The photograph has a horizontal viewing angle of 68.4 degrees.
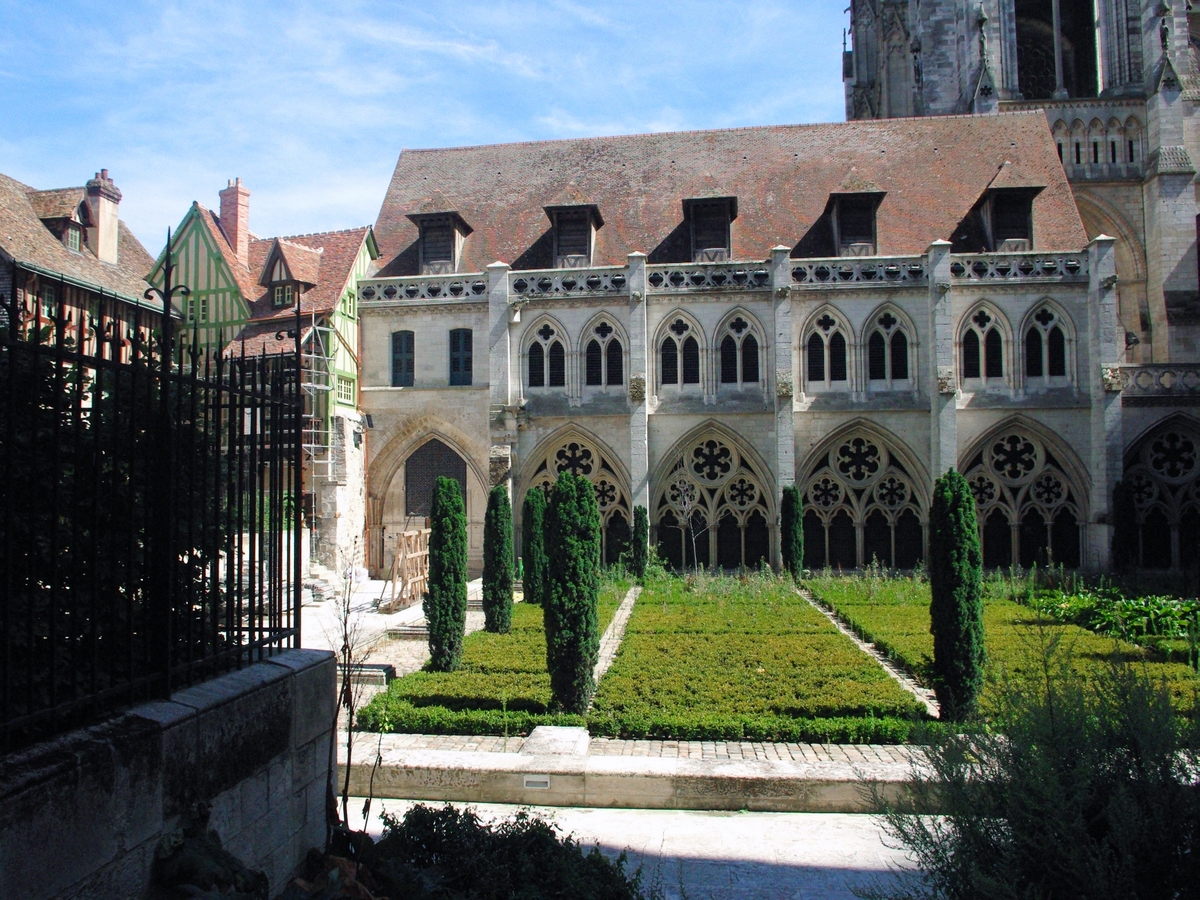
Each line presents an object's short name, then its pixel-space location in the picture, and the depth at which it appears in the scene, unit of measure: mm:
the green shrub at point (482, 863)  4066
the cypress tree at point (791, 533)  20438
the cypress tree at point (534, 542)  17031
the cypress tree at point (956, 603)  9039
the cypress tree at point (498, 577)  14398
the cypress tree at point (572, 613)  9266
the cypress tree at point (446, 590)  11391
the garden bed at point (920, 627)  10672
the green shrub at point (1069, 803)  3422
